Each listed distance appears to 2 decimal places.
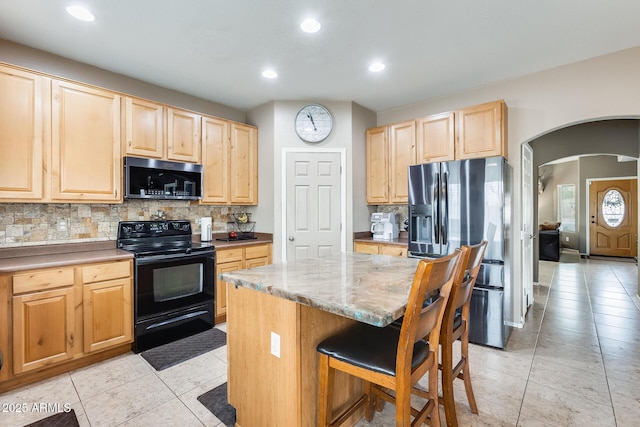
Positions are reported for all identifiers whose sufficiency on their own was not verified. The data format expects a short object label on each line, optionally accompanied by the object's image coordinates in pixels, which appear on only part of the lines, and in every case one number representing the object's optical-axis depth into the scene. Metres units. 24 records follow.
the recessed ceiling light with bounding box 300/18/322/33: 2.39
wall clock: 4.06
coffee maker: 4.07
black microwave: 3.08
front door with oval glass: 7.95
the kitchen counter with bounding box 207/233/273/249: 3.56
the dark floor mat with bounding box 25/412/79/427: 1.87
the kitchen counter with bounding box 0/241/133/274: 2.29
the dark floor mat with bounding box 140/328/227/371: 2.65
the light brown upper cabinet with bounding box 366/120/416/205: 3.96
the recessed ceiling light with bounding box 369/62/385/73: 3.10
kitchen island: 1.35
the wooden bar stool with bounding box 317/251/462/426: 1.19
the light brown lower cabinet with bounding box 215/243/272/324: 3.47
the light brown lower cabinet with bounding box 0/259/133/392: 2.19
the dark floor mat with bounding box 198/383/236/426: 1.92
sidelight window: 9.09
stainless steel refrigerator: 2.91
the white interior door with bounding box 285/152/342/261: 4.07
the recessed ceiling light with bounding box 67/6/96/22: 2.22
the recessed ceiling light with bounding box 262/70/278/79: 3.26
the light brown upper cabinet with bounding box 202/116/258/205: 3.77
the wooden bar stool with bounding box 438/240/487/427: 1.62
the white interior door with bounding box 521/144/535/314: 3.51
